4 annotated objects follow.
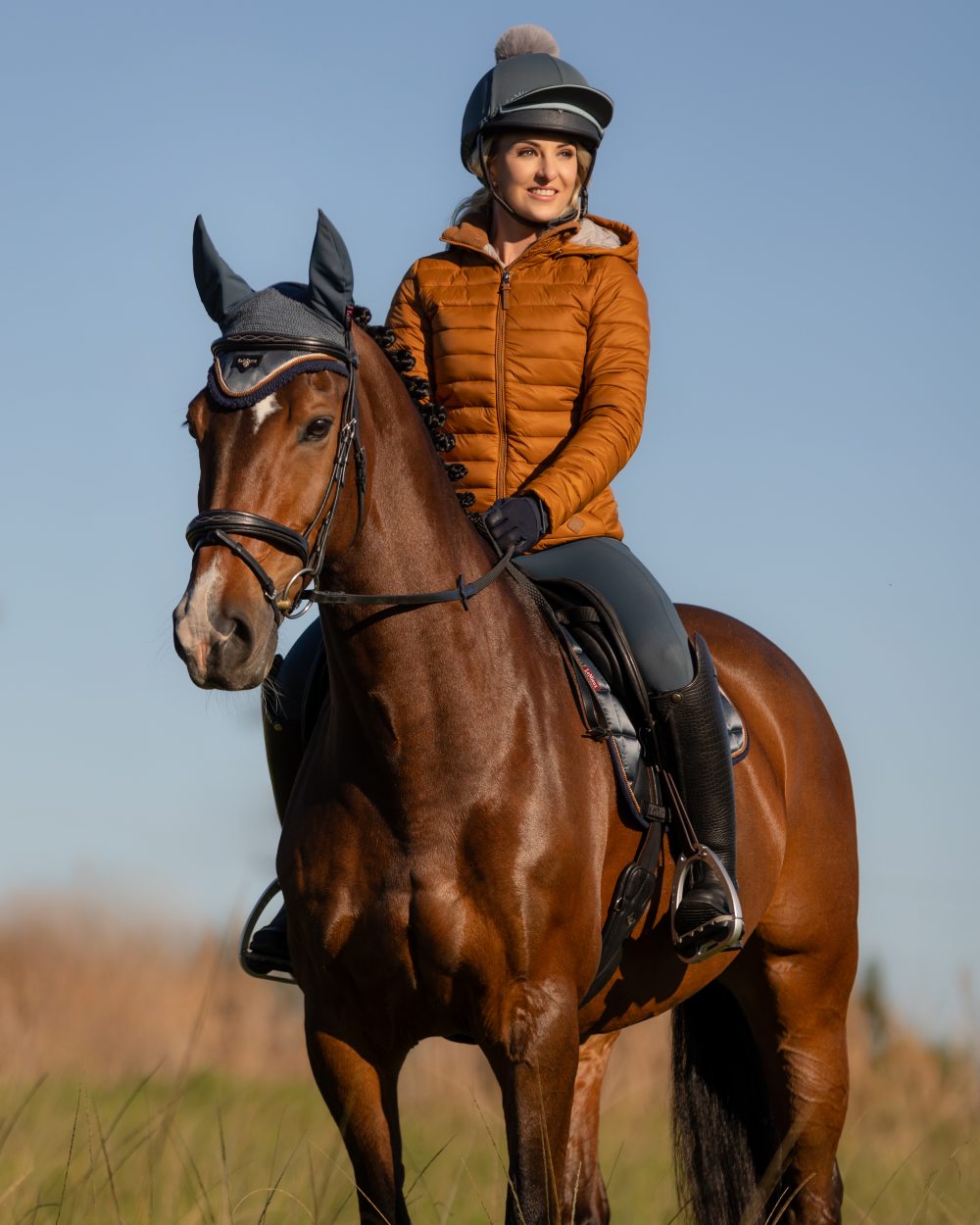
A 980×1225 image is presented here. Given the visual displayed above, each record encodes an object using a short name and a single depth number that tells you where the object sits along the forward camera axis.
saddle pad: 11.34
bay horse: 9.33
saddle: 11.36
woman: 11.75
